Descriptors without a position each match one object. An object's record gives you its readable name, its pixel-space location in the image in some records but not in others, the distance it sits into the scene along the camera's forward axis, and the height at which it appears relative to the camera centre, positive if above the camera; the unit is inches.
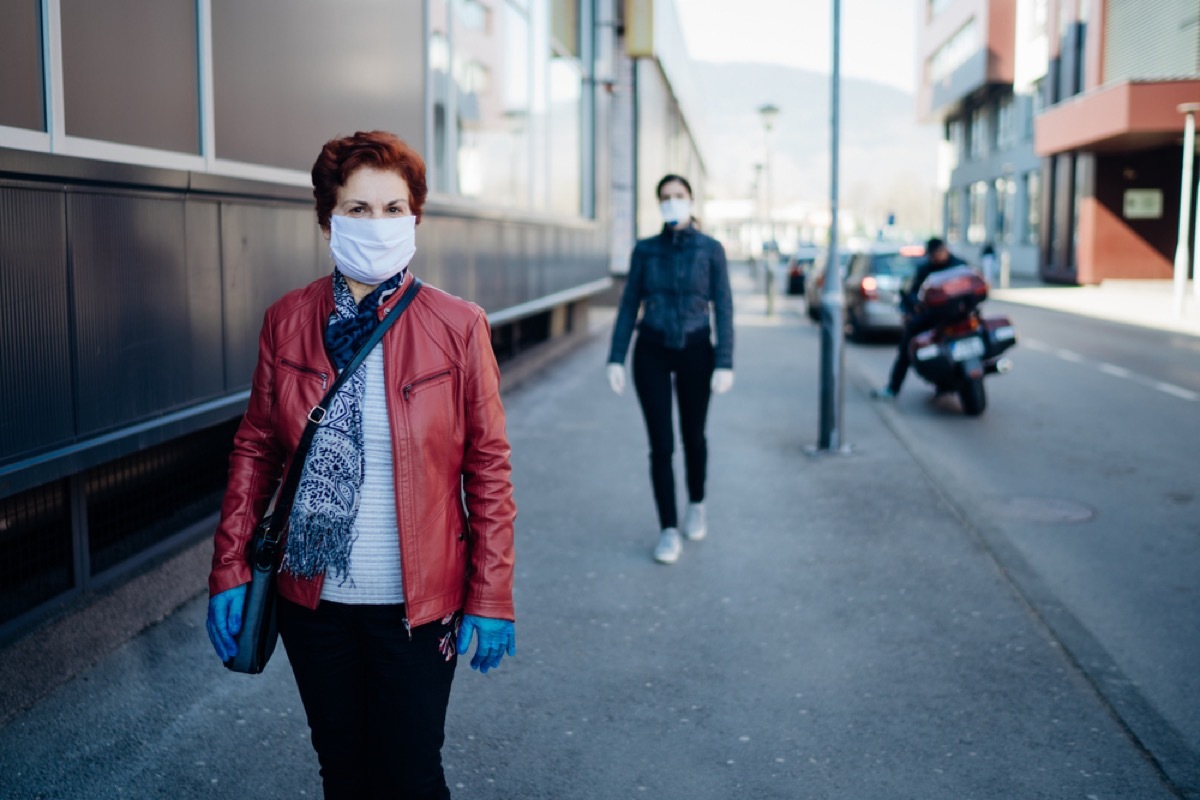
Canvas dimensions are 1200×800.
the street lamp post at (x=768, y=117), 1190.5 +132.4
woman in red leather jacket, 98.3 -19.9
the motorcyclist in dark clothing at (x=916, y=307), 490.0 -22.0
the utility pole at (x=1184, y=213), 981.0 +35.0
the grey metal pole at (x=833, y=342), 371.2 -27.1
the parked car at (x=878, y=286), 789.9 -21.9
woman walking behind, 245.6 -15.9
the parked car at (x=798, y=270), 1387.8 -20.8
